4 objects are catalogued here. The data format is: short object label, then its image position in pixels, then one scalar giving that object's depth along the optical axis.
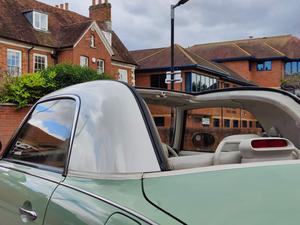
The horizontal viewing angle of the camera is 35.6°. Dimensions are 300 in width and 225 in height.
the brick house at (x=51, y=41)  29.83
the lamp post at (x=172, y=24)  16.56
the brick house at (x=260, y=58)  56.94
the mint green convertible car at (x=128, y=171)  1.69
